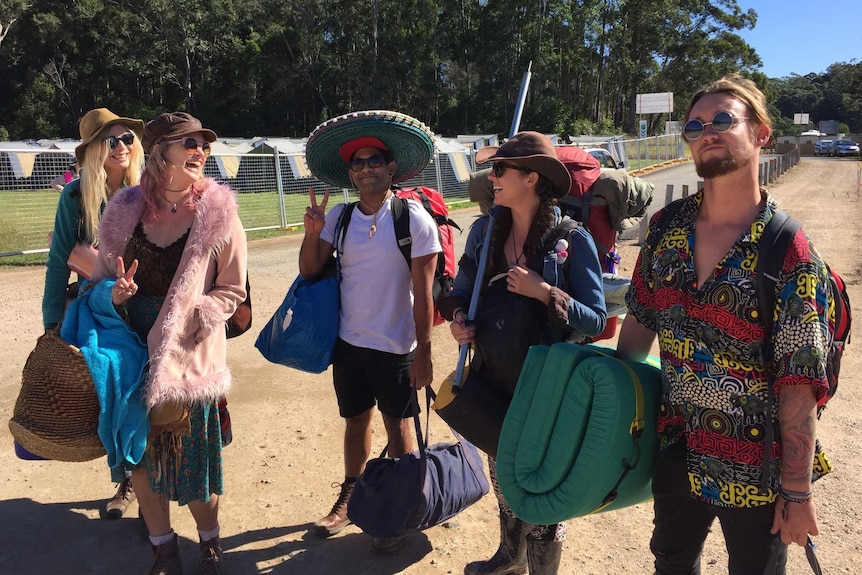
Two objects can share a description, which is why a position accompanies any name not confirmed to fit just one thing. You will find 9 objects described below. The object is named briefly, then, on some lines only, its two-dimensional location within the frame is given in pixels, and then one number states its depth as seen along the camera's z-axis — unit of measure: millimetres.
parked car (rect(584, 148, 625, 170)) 17781
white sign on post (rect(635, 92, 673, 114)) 44531
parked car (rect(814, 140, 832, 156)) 50062
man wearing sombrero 2793
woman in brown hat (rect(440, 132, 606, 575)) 2264
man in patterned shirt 1590
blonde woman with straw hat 2855
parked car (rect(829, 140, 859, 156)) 47625
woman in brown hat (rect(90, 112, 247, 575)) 2459
